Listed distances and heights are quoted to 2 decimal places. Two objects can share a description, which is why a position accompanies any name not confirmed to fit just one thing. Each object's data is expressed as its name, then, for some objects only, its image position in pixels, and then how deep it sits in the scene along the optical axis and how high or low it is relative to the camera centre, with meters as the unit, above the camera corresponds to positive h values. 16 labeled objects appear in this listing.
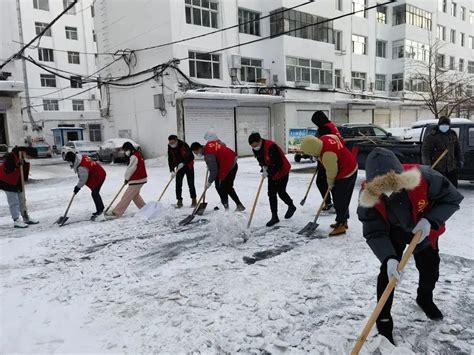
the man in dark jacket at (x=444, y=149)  6.04 -0.47
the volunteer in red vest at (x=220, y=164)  6.34 -0.60
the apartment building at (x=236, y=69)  17.99 +3.39
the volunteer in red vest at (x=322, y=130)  5.97 -0.07
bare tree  27.98 +3.94
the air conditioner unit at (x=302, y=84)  20.95 +2.48
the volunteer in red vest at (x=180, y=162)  7.34 -0.61
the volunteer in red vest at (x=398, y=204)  2.34 -0.54
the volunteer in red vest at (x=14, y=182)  6.25 -0.72
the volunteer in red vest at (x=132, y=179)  6.80 -0.83
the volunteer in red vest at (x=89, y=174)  6.53 -0.68
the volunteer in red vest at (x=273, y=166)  5.78 -0.61
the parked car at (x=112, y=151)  18.89 -0.83
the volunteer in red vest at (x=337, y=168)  4.87 -0.57
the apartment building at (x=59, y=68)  32.28 +6.79
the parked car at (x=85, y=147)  20.92 -0.66
